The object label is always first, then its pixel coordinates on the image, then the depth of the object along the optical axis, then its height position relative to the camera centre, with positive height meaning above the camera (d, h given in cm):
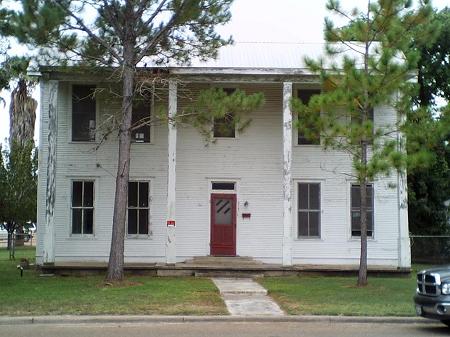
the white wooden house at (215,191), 2161 +89
